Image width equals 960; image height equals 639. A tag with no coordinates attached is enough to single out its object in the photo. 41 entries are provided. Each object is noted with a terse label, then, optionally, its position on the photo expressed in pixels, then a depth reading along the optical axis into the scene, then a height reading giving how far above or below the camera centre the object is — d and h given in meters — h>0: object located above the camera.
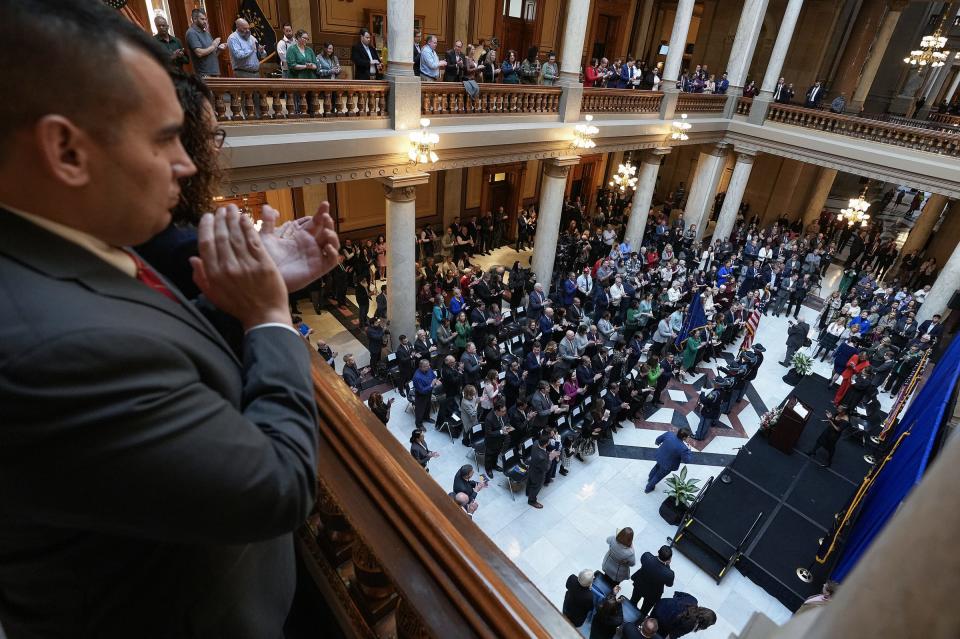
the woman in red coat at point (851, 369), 10.14 -5.13
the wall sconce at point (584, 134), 11.98 -1.79
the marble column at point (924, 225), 17.39 -4.40
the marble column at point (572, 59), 10.70 -0.26
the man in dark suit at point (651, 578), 5.93 -5.30
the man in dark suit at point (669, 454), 7.78 -5.27
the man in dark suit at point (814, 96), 16.36 -0.80
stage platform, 7.11 -5.98
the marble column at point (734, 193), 16.95 -3.83
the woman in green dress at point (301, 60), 7.99 -0.53
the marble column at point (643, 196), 15.30 -3.85
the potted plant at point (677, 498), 7.72 -5.77
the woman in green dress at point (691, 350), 11.07 -5.52
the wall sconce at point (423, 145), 9.06 -1.76
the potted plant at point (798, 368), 11.59 -5.93
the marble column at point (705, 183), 17.42 -3.72
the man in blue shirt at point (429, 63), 9.37 -0.49
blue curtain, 5.60 -4.09
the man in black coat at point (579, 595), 5.50 -5.14
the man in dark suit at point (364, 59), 8.95 -0.50
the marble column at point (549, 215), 12.33 -3.72
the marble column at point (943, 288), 13.09 -4.68
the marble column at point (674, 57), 13.47 -0.07
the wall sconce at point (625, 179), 16.03 -3.54
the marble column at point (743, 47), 14.70 +0.37
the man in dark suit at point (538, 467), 7.32 -5.30
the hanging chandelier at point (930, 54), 16.67 +0.69
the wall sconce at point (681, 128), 14.73 -1.80
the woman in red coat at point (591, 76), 13.43 -0.66
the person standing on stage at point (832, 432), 8.61 -5.31
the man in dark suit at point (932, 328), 12.22 -5.22
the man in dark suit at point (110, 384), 0.64 -0.45
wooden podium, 8.98 -5.47
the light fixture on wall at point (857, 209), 15.96 -3.74
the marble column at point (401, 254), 9.48 -3.76
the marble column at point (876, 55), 18.94 +0.60
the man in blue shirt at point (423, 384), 8.49 -5.05
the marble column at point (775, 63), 14.84 +0.01
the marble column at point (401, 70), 8.16 -0.59
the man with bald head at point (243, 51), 7.36 -0.45
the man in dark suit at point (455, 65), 9.98 -0.51
